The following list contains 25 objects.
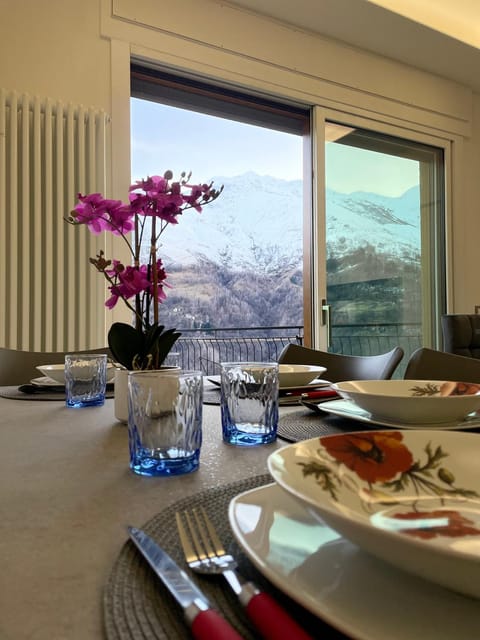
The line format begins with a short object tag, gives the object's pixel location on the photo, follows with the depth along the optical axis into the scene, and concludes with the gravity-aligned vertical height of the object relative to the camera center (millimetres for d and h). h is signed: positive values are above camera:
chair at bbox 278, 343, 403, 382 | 1409 -104
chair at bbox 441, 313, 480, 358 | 2428 -31
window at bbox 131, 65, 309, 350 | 3684 +947
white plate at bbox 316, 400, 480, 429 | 758 -136
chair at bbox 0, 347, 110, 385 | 1732 -105
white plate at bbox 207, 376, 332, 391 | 1162 -128
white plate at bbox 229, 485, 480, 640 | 253 -139
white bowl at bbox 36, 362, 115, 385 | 1306 -101
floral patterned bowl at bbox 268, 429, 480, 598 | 368 -121
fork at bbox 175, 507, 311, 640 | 258 -151
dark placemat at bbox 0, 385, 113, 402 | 1187 -146
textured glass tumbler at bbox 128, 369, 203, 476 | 602 -107
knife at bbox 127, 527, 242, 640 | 260 -151
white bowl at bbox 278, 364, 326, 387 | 1142 -103
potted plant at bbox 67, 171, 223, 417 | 807 +118
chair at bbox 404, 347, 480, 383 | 1341 -99
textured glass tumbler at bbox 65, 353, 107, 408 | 1084 -96
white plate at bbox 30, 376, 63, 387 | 1311 -128
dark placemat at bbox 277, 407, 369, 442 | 775 -152
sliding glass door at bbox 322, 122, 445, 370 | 3729 +675
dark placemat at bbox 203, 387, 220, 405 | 1128 -149
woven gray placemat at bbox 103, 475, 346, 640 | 277 -158
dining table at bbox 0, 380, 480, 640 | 291 -160
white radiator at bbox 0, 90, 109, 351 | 2490 +510
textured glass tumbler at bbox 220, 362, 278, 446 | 758 -106
